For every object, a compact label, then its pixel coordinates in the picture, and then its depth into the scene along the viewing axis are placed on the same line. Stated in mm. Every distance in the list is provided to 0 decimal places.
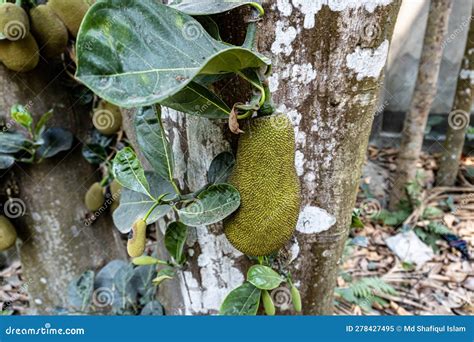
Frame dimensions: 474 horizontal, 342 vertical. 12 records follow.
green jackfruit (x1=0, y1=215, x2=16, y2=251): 1043
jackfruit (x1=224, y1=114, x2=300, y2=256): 494
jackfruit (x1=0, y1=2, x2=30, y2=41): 898
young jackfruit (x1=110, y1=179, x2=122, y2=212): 1140
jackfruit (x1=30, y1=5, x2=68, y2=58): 993
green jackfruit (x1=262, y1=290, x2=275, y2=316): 676
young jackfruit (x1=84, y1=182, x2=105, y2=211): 1135
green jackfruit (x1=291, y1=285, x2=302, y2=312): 674
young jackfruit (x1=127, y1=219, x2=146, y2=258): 515
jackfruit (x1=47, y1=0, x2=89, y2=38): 1012
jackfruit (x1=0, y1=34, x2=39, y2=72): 917
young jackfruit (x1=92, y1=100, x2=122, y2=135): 1149
